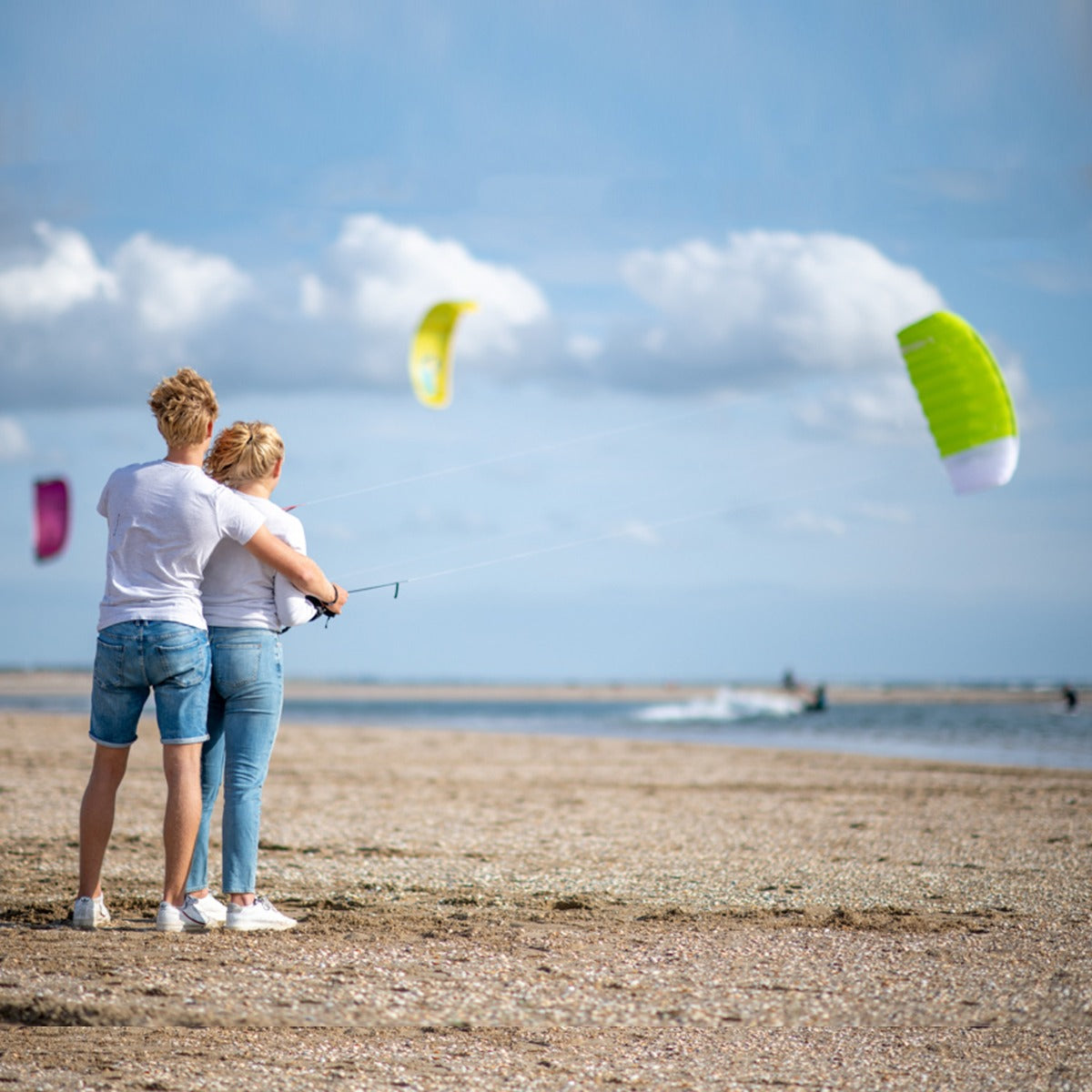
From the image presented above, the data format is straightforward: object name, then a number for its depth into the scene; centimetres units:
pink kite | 2694
